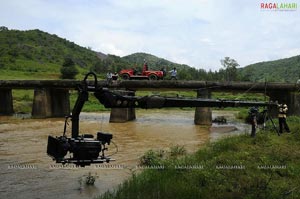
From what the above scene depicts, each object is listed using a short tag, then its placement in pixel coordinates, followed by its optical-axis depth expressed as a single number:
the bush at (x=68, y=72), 70.25
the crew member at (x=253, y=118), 15.13
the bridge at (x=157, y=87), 32.38
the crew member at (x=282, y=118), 16.75
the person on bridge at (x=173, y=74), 35.84
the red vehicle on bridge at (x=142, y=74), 34.56
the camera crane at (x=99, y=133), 6.51
